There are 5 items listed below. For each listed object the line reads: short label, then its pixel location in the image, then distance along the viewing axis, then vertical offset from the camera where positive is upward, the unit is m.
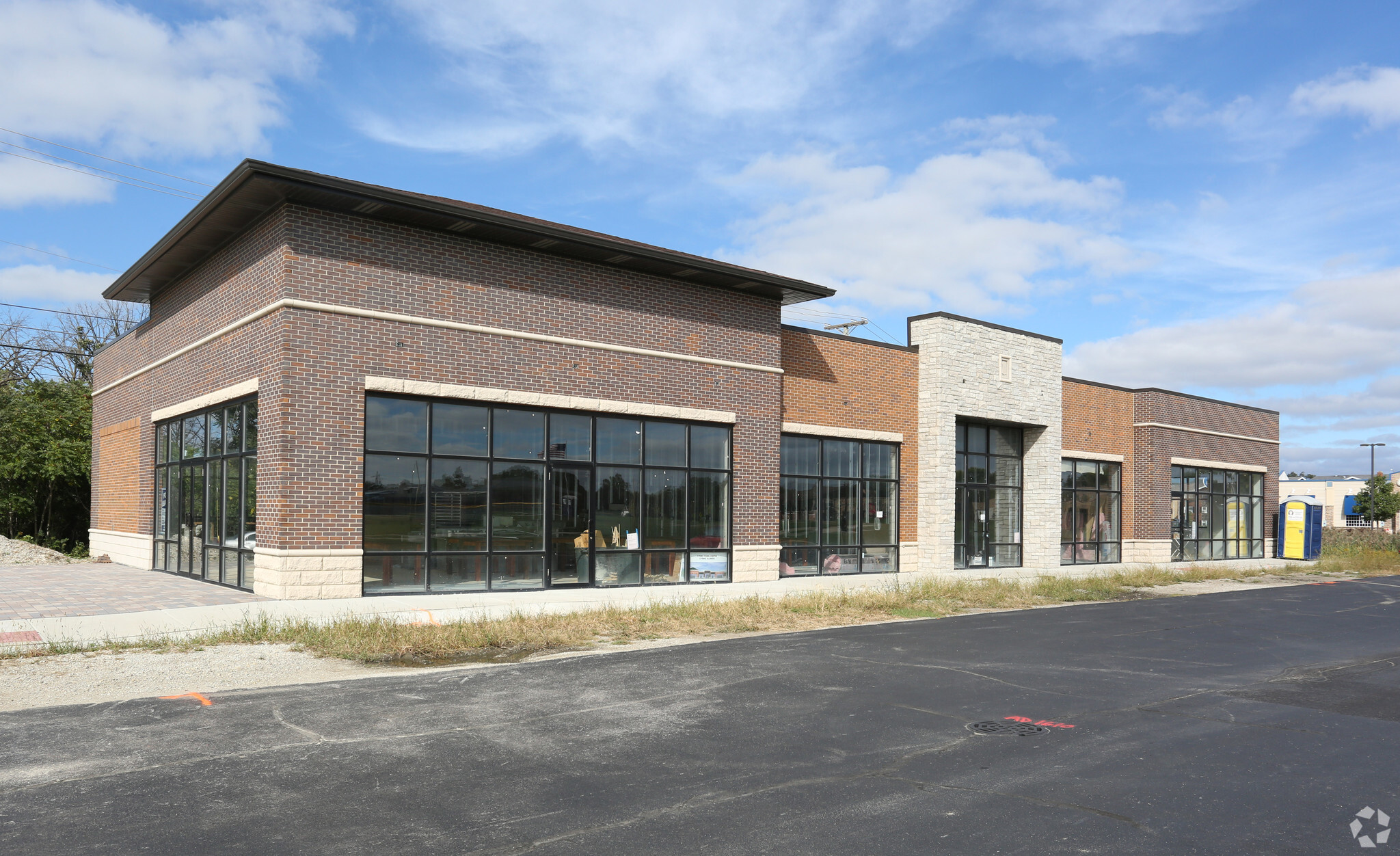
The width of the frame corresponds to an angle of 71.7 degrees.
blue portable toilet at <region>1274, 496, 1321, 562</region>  38.84 -2.38
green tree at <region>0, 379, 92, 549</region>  29.14 +0.00
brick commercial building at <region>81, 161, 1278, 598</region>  16.44 +1.06
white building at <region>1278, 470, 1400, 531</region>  110.88 -2.36
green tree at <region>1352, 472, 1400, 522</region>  86.12 -2.78
